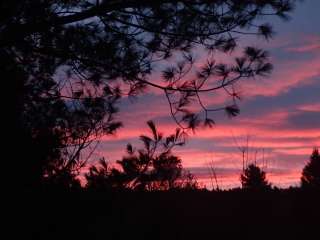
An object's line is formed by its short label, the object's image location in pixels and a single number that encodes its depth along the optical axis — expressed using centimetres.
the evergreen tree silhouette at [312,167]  3943
